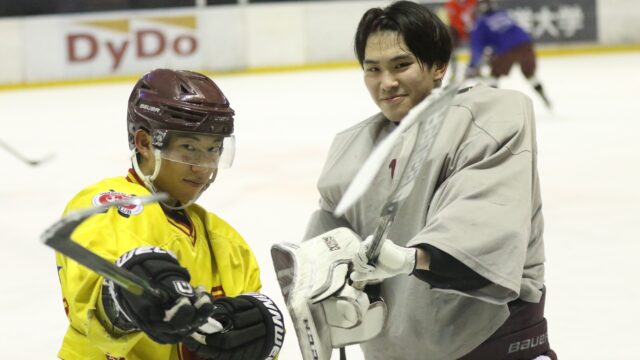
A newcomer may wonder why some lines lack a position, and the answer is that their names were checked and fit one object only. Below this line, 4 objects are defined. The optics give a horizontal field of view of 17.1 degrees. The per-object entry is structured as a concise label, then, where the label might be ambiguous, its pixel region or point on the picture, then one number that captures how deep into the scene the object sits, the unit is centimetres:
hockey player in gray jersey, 403
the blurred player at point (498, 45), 1386
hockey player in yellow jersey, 381
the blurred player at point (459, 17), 1696
